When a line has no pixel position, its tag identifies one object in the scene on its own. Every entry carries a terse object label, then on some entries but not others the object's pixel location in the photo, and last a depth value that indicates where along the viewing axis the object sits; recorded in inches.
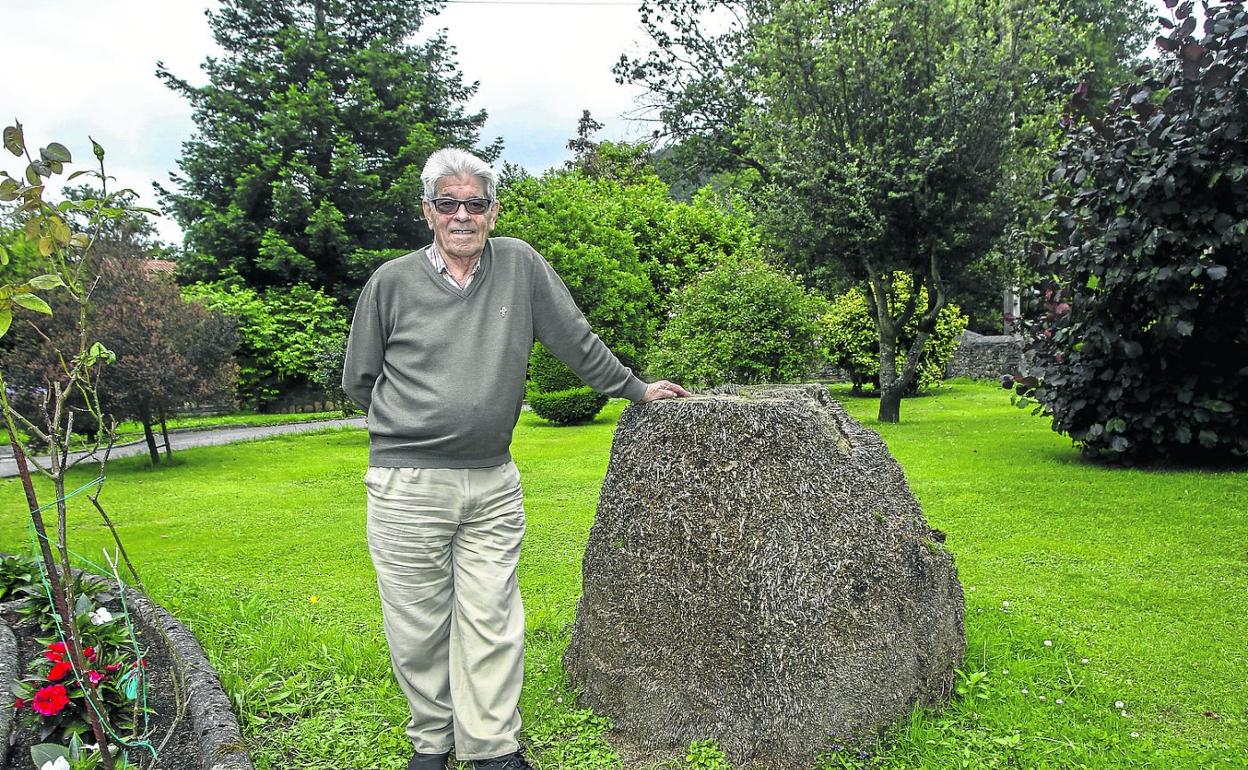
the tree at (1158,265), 266.4
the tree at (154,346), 410.3
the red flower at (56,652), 130.3
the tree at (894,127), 450.0
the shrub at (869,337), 704.4
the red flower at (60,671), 124.3
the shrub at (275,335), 872.3
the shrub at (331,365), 675.4
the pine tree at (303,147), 968.3
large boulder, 118.0
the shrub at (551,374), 602.9
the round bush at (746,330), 479.5
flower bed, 118.8
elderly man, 110.1
